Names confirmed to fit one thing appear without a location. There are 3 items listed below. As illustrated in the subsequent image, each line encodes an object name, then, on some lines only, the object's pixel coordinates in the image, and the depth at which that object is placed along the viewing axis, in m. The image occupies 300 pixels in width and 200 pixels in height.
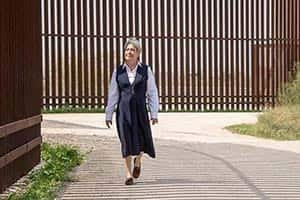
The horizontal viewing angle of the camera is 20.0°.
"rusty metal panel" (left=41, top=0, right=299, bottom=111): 24.78
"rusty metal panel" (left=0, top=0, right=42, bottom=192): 9.11
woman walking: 10.11
